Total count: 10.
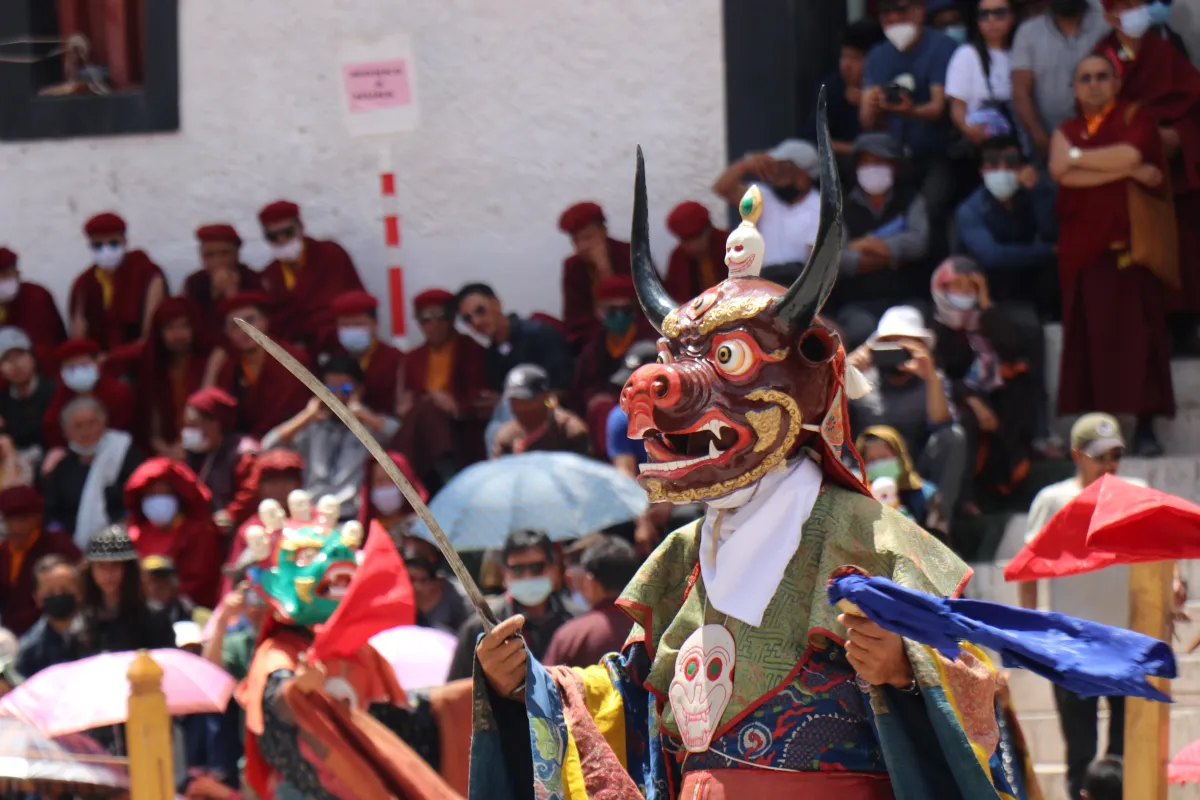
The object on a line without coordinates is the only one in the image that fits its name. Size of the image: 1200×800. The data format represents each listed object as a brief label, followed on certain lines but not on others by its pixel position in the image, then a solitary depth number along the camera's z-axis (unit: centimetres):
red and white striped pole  2208
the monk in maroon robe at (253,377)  2058
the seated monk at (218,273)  2220
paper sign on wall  2181
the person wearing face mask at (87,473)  2019
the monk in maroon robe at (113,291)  2273
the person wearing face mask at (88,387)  2128
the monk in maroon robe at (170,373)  2164
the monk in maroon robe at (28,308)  2291
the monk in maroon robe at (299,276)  2153
